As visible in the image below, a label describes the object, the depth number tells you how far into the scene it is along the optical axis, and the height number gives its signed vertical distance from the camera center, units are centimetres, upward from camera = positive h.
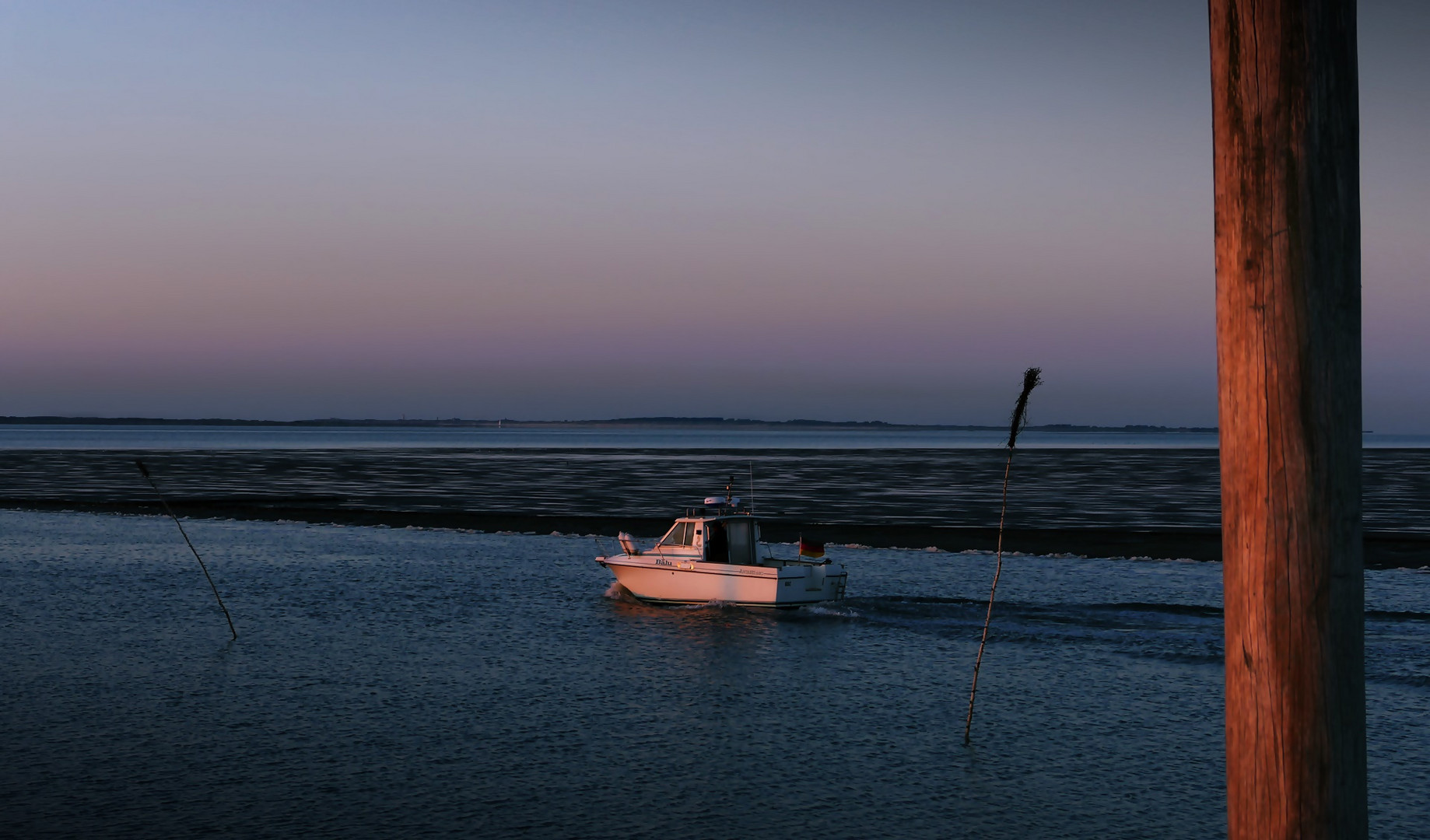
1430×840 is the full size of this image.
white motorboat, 2869 -363
